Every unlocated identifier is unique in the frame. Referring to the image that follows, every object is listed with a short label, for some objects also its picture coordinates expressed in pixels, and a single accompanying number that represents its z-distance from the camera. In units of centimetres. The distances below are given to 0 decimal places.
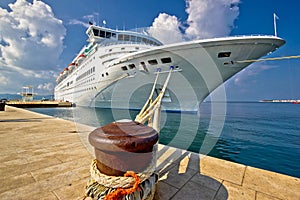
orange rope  113
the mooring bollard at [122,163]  116
